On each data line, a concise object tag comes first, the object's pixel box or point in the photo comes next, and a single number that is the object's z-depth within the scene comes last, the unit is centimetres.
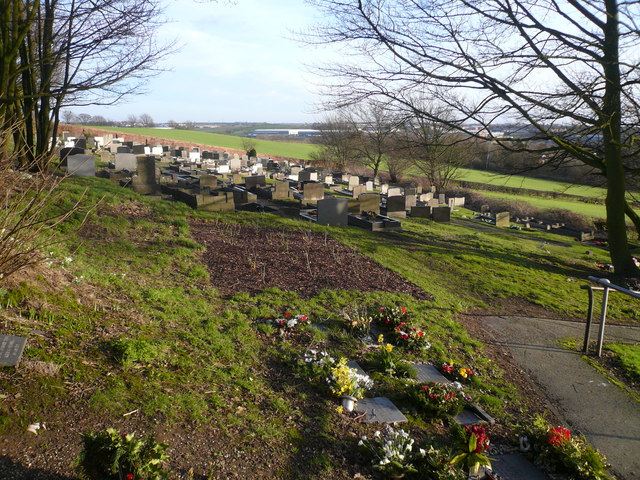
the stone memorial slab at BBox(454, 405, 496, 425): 505
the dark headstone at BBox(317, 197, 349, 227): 1454
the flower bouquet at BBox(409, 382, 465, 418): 504
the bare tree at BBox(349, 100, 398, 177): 3861
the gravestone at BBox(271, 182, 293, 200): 1836
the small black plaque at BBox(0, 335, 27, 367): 402
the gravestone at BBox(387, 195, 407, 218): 1931
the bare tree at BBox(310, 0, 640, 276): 1002
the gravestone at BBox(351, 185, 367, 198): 2648
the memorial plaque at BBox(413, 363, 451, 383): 581
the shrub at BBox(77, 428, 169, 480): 314
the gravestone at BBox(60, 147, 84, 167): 2146
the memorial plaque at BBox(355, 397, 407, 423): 483
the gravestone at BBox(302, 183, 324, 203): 1859
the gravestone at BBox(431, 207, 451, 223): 2094
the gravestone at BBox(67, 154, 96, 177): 1656
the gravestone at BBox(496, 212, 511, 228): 2472
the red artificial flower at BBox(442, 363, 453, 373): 602
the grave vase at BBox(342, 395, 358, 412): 490
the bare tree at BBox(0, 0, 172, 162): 1043
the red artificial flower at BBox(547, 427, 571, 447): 436
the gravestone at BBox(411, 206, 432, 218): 2086
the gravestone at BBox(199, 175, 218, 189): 1900
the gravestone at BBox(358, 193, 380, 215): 1719
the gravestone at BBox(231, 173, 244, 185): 2279
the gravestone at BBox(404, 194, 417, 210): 2205
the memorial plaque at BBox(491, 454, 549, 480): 432
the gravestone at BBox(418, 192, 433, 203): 2756
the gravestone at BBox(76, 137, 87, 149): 2520
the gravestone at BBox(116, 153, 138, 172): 2155
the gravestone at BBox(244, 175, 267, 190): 2090
